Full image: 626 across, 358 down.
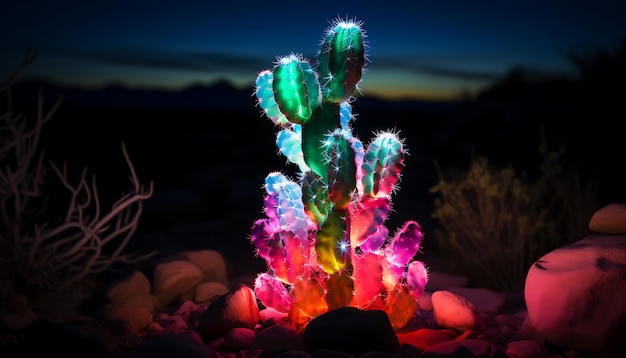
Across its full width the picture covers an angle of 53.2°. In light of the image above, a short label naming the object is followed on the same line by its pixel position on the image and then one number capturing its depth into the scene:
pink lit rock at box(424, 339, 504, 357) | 3.33
